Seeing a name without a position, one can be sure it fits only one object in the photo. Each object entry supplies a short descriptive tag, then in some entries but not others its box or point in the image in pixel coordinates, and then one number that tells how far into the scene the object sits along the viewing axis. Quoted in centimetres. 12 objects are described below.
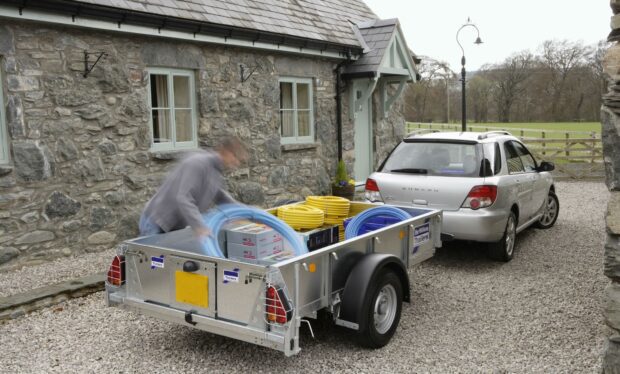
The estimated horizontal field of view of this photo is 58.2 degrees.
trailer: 384
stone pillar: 365
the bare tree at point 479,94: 6062
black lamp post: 1838
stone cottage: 706
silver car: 688
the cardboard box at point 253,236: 456
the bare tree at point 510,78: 5881
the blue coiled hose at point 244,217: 459
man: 441
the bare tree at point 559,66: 5550
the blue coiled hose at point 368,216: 565
